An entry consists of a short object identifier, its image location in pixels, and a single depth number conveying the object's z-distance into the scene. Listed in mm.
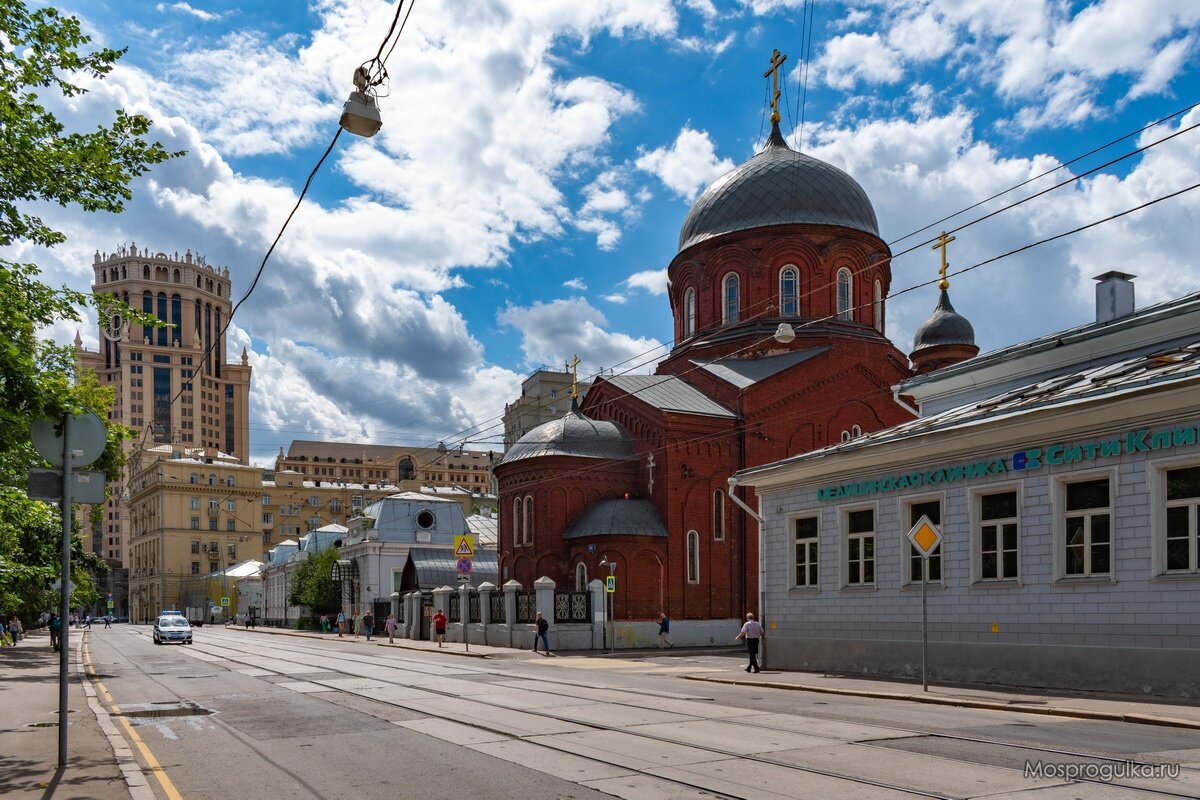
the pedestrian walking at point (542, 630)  34844
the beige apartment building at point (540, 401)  124438
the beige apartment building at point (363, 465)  161500
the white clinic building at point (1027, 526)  16156
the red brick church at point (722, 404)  40719
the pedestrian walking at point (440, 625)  41634
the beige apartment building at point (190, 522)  108688
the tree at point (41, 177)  9930
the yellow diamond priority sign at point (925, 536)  17828
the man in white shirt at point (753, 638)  23866
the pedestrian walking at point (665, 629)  36812
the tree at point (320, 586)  64062
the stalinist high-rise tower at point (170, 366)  142625
